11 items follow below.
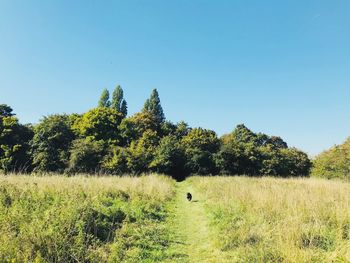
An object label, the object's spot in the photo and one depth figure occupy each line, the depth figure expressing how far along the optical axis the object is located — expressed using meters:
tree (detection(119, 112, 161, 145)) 44.00
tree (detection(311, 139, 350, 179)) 36.12
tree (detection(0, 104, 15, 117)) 39.33
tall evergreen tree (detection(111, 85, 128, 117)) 71.38
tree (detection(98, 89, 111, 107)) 70.56
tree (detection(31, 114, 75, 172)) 32.38
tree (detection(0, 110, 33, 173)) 33.97
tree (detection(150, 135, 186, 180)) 33.59
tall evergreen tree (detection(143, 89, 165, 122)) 71.31
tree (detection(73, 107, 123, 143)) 41.56
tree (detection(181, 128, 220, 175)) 35.84
